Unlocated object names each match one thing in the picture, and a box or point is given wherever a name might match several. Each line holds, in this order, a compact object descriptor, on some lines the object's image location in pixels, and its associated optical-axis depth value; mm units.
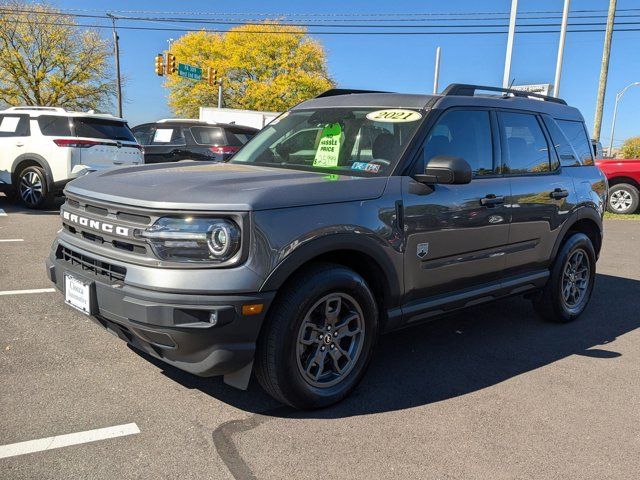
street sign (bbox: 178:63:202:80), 27469
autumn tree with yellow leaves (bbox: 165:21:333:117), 40000
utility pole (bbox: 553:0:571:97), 18605
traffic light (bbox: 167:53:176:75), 25673
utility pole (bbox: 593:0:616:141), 16859
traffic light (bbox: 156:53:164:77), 25875
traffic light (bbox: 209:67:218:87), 28462
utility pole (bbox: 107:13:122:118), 31630
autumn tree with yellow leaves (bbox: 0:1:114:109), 28078
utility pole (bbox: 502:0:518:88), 17188
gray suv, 2643
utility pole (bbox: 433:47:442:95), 28984
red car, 13305
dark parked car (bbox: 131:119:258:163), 12344
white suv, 9695
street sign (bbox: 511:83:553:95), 17147
